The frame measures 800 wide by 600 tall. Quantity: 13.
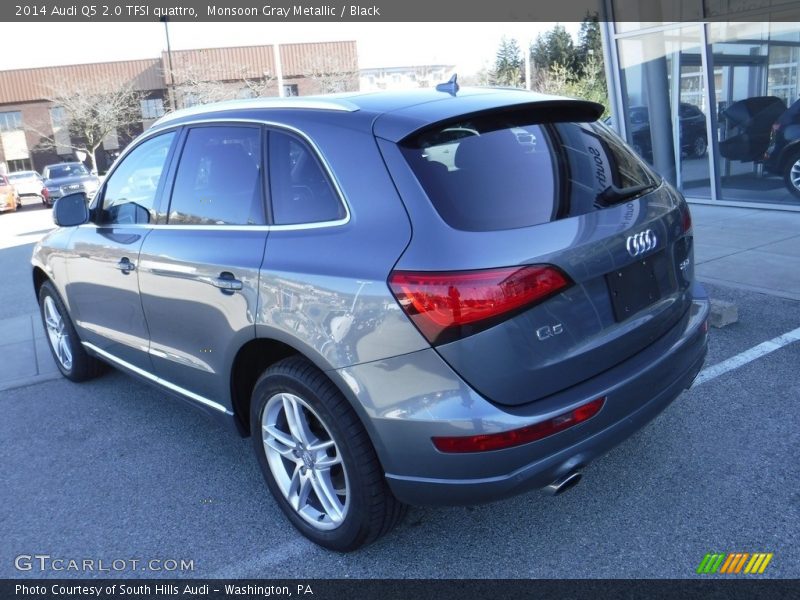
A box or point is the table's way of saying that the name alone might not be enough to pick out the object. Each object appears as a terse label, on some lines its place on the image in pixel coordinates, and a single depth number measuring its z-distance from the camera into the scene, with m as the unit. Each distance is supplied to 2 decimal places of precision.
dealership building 9.88
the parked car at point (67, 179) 24.77
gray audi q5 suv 2.36
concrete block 5.10
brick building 42.22
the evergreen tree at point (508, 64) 36.27
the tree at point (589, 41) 40.83
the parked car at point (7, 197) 24.67
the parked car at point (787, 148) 9.61
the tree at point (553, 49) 44.87
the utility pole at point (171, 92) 40.34
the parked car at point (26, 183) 30.11
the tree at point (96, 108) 47.75
